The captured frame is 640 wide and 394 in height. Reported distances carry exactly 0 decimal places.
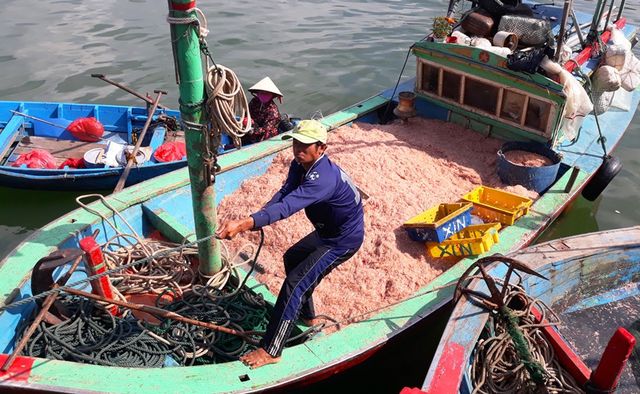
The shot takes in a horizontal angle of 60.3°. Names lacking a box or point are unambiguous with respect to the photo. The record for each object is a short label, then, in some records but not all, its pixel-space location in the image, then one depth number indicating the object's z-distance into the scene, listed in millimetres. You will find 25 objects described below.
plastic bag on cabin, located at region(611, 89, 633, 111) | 8258
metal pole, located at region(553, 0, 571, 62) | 5746
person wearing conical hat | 7488
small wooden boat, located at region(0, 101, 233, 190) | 7297
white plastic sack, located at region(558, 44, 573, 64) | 6368
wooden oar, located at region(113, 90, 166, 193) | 6224
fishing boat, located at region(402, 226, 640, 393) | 3576
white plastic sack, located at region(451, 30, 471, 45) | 7020
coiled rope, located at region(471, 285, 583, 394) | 3812
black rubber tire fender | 6391
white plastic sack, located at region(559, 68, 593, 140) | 6066
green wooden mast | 3594
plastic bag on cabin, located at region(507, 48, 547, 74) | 6086
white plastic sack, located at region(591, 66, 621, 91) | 7355
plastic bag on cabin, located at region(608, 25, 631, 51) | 7961
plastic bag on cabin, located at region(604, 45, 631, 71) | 7664
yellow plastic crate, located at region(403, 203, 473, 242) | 4988
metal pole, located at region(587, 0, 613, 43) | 7445
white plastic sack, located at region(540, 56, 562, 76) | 6020
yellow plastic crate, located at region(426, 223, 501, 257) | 4926
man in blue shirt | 3637
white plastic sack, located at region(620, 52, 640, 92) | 7859
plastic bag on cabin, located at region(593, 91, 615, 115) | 7580
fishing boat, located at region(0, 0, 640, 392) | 3602
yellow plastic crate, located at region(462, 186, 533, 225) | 5406
